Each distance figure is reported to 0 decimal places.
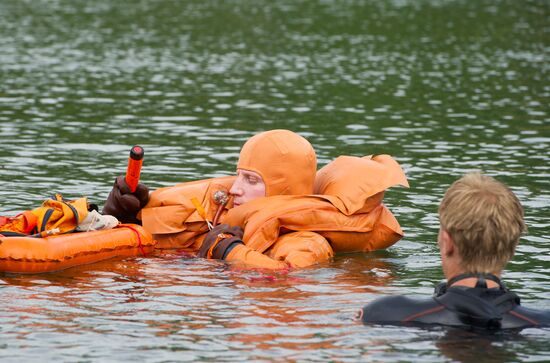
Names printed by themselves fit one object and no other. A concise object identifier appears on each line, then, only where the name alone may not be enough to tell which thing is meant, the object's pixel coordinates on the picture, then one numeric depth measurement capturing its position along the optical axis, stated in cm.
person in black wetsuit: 826
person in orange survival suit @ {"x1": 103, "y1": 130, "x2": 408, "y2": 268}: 1192
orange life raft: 1116
